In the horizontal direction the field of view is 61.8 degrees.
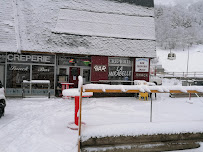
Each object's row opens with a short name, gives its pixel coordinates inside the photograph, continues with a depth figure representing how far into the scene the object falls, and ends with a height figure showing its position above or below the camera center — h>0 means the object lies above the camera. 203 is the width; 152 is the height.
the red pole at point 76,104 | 5.67 -1.05
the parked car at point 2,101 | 6.73 -1.18
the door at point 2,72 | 12.23 +0.01
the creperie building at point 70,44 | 12.19 +2.22
